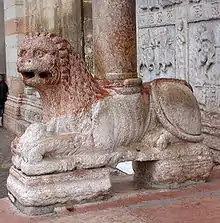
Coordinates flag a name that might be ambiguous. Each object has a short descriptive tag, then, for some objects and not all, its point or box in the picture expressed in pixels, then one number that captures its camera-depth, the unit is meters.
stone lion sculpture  4.17
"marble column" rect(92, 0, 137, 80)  4.76
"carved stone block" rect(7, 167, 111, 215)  4.03
